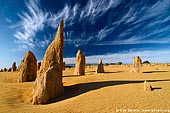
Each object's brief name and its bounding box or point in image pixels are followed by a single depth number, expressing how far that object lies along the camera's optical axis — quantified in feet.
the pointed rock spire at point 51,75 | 19.24
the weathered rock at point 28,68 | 33.45
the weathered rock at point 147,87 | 17.77
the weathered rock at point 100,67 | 43.90
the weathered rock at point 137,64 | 40.30
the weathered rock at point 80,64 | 40.68
